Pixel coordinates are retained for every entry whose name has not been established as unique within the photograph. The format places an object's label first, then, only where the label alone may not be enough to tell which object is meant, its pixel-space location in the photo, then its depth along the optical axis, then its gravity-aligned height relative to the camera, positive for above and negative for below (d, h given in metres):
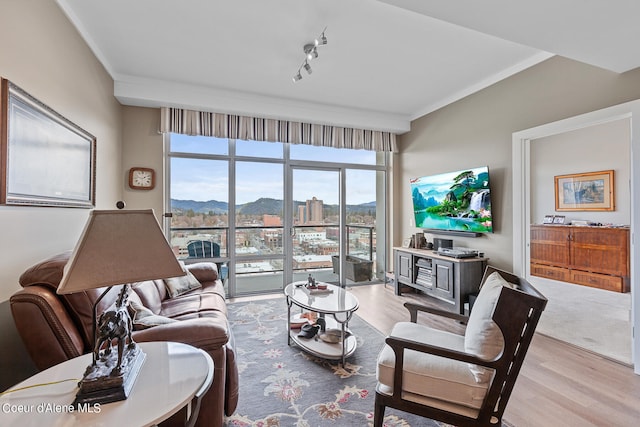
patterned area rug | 1.73 -1.19
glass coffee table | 2.32 -0.76
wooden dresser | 4.45 -0.65
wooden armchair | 1.28 -0.74
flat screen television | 3.48 +0.21
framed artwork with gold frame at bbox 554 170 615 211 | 4.67 +0.43
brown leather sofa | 1.27 -0.57
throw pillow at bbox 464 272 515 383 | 1.34 -0.56
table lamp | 0.96 -0.19
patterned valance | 3.80 +1.26
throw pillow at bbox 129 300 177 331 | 1.63 -0.60
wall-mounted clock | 3.72 +0.49
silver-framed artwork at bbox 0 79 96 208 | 1.53 +0.40
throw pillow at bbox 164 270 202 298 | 2.82 -0.70
